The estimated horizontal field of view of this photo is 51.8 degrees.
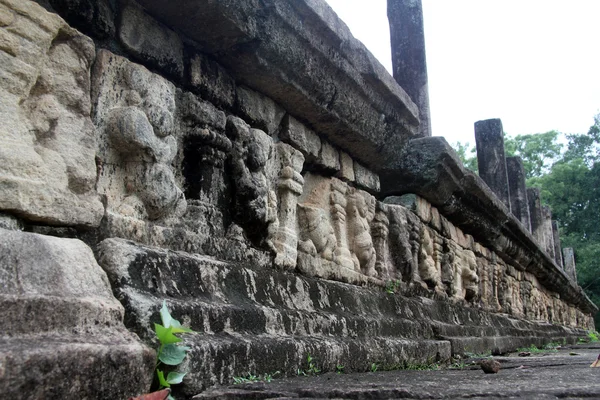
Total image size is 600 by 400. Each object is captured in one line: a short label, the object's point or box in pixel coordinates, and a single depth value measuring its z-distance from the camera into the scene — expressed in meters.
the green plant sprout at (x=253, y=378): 1.95
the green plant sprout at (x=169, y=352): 1.69
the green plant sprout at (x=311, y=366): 2.40
